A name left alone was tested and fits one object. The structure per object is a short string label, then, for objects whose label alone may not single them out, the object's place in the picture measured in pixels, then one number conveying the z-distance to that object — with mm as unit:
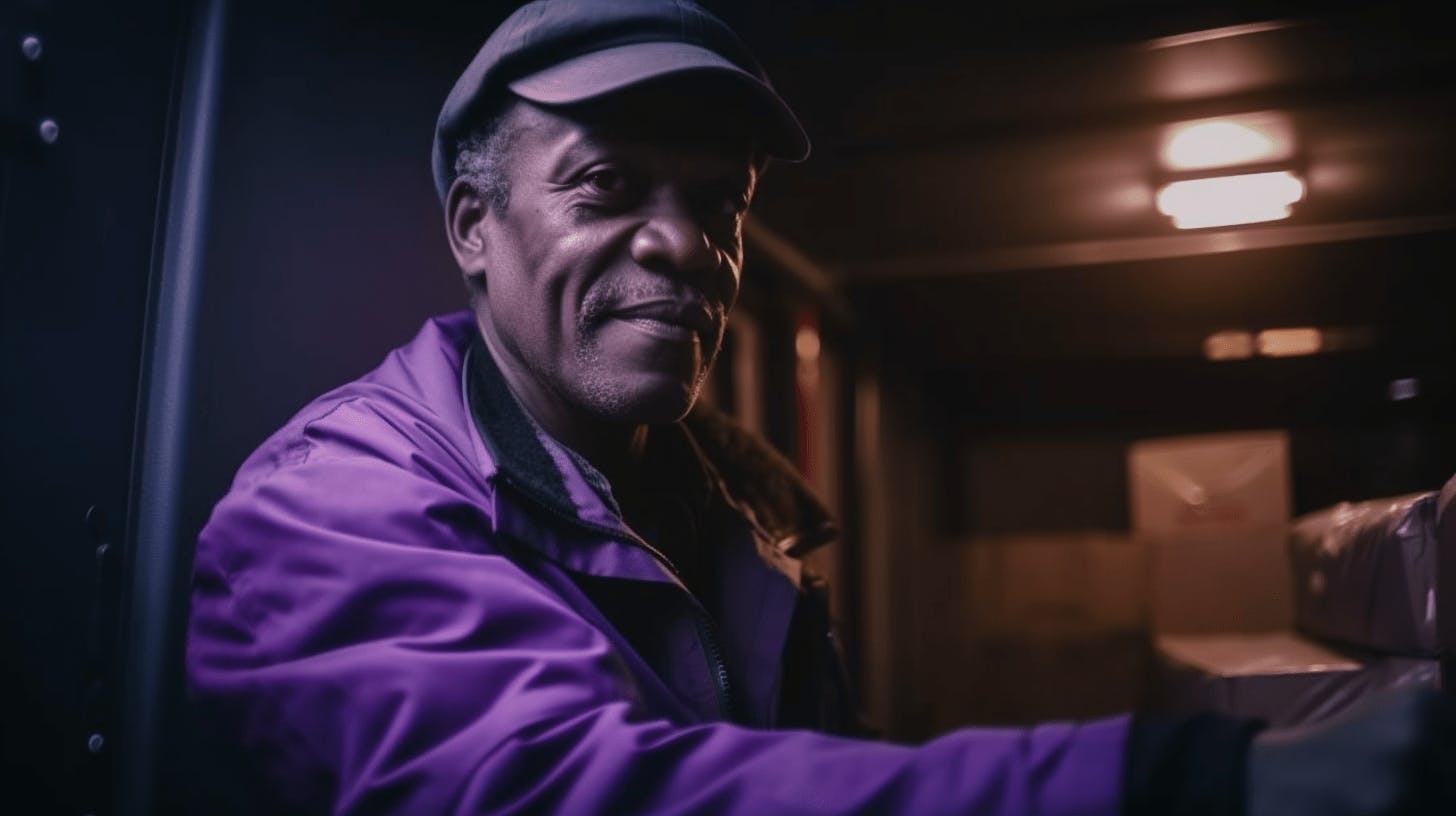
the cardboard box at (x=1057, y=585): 3461
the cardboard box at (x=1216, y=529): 2346
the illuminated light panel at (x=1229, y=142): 1934
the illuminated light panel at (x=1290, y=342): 3518
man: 710
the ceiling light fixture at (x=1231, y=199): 2309
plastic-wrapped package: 1226
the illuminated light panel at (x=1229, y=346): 3631
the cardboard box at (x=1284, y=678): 1364
